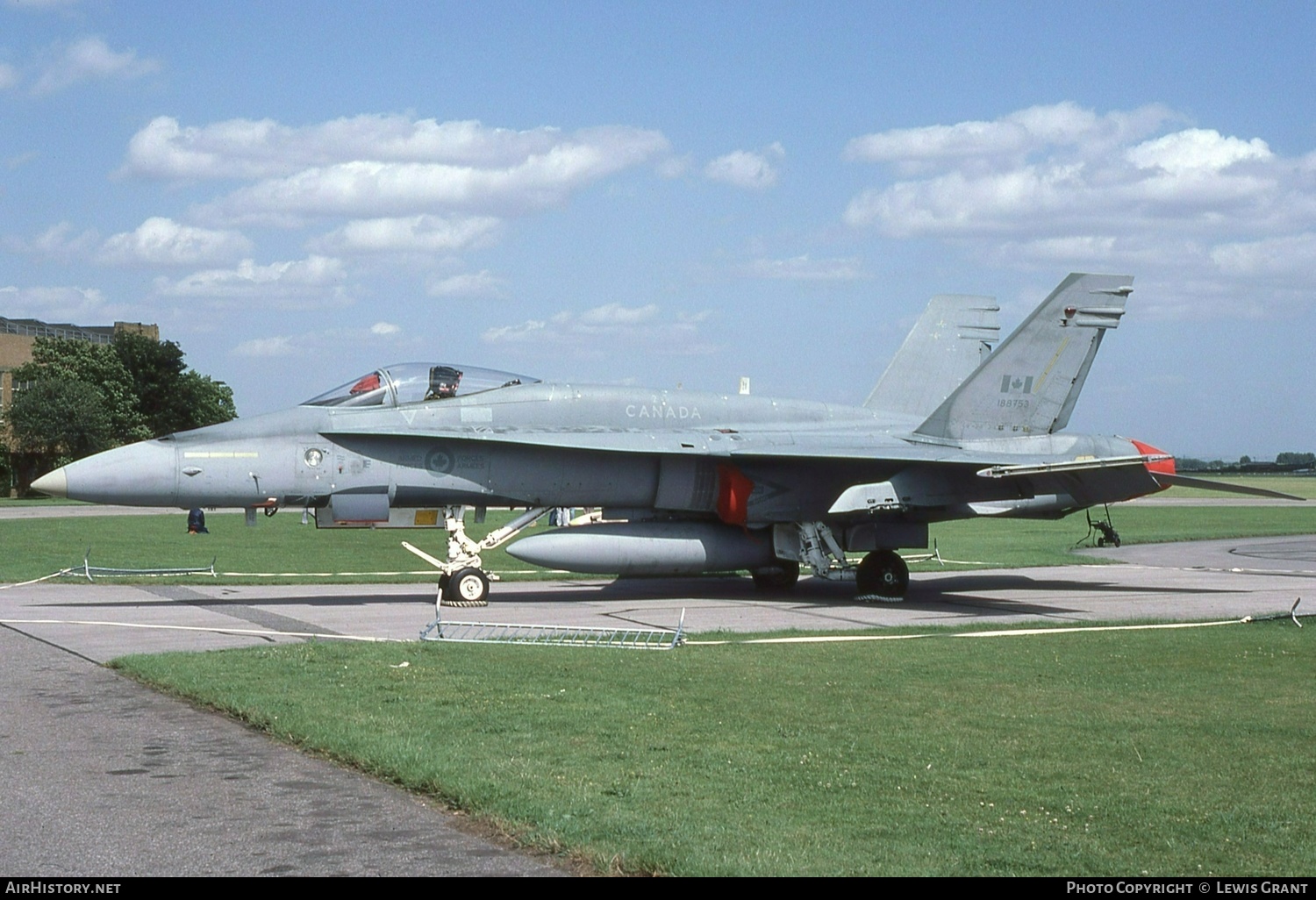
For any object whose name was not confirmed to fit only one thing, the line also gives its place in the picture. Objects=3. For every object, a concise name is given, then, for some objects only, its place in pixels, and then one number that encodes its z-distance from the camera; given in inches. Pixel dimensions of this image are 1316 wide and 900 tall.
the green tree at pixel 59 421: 2903.5
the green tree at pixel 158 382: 3287.4
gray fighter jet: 621.3
